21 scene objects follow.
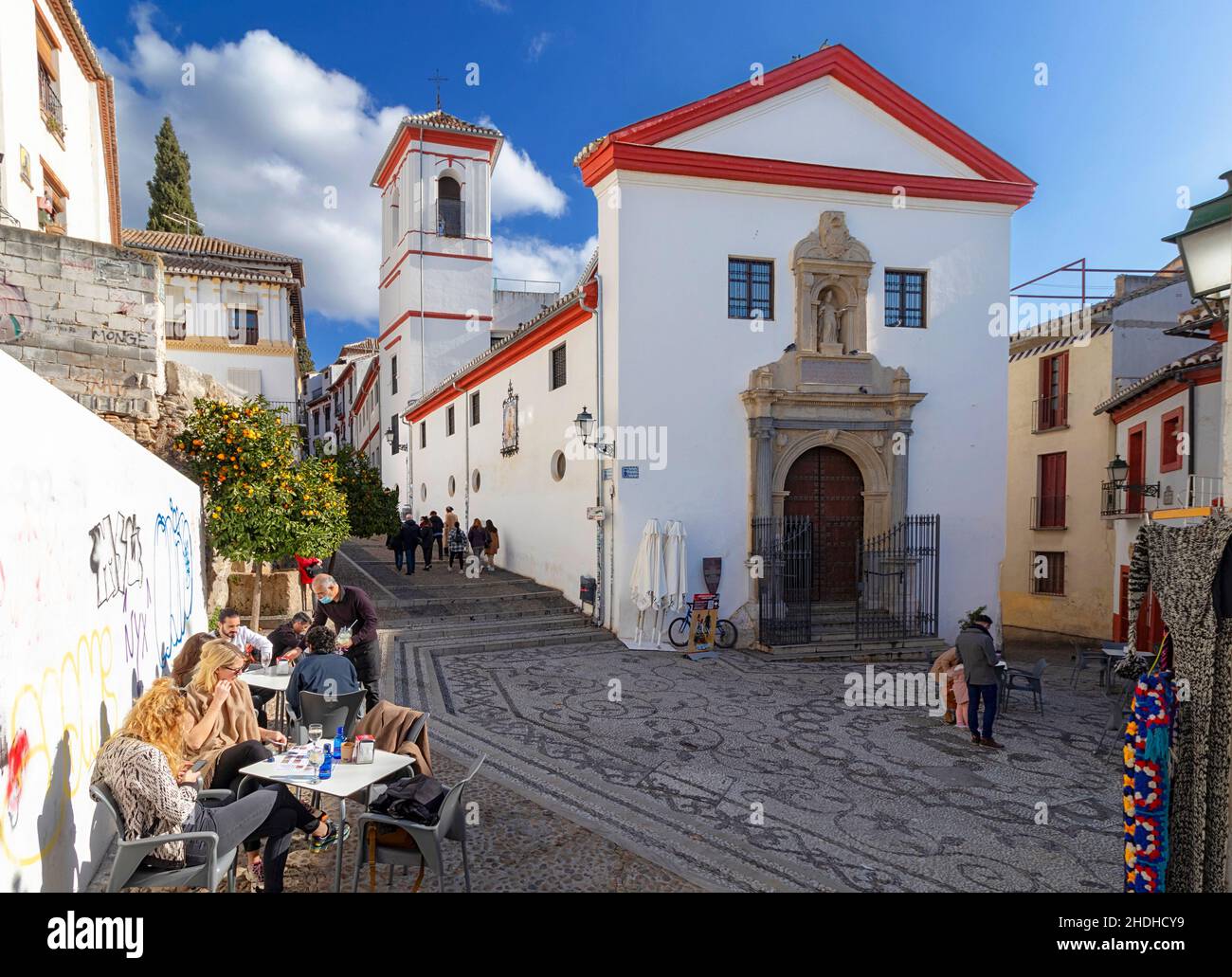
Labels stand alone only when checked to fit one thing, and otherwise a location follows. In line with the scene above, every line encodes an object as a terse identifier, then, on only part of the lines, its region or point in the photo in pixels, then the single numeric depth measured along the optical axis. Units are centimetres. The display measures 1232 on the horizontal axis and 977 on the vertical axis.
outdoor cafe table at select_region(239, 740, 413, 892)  429
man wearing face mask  729
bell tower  2858
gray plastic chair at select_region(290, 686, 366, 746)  564
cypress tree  3244
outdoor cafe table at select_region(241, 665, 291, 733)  673
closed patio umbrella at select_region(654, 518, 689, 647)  1253
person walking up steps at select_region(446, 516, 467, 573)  1873
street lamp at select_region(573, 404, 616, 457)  1307
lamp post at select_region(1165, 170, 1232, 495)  374
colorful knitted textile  409
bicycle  1295
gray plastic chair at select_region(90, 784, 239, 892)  360
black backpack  430
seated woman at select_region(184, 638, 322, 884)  479
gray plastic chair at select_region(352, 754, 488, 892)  412
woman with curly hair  372
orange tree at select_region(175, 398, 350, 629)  977
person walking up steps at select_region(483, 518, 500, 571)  1844
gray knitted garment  386
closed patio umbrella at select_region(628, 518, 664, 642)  1245
